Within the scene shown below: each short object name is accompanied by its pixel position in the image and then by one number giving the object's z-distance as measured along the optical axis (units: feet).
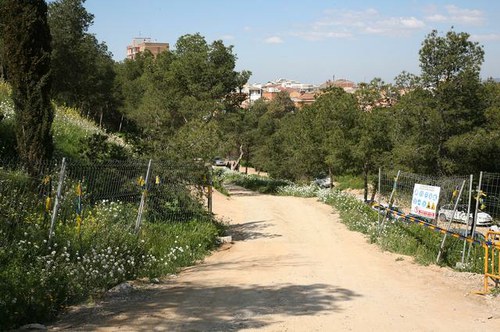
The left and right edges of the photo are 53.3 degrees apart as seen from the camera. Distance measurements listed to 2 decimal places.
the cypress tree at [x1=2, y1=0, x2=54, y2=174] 35.76
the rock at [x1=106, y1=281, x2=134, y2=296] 26.17
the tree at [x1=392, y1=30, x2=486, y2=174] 90.89
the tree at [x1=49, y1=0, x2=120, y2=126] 112.06
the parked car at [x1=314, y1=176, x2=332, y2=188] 182.54
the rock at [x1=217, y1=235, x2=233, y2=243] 44.68
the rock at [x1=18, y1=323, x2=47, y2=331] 20.01
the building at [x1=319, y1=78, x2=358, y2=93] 601.01
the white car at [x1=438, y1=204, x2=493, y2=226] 39.47
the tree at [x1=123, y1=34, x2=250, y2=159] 98.27
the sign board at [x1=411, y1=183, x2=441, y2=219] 38.86
